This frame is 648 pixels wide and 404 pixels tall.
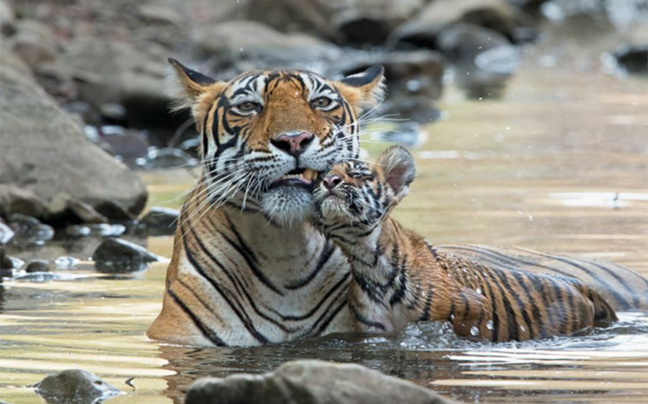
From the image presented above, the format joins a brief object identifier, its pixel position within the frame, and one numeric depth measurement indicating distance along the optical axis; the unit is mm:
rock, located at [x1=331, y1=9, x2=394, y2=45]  27469
